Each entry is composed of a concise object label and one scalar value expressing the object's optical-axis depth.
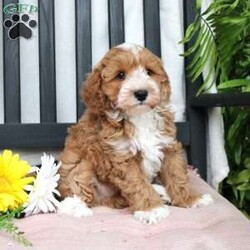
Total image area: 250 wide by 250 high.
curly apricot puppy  1.24
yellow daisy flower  1.16
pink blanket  1.07
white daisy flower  1.22
